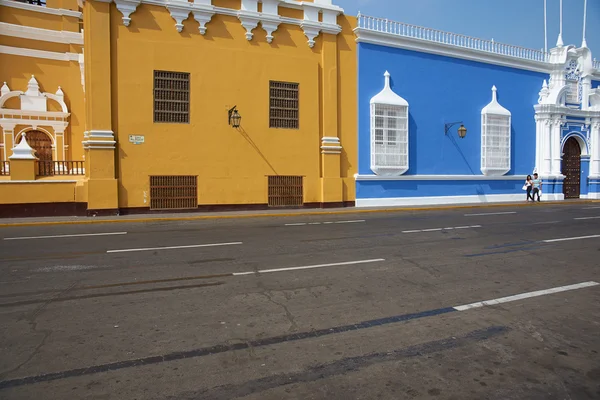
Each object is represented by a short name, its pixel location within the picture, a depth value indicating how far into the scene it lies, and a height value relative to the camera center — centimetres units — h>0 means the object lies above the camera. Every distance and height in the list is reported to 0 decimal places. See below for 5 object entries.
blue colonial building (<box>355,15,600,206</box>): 1897 +320
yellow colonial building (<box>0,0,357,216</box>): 1464 +268
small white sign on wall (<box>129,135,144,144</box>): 1517 +158
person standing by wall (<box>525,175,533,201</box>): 2215 -21
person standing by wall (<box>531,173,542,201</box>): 2197 -23
